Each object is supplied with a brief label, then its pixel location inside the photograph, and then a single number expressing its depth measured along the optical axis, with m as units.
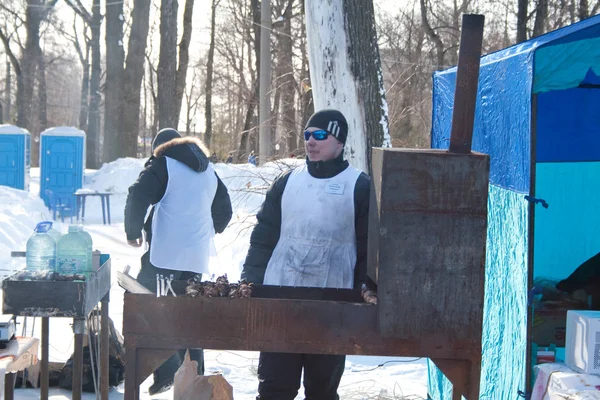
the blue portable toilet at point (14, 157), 17.61
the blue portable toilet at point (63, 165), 16.72
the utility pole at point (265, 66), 15.63
